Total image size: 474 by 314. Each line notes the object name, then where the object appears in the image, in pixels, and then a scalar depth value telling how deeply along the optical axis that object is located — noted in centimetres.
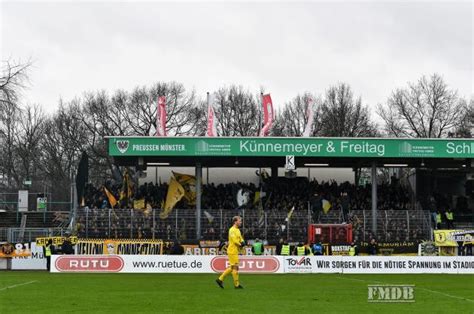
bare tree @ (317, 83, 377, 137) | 7856
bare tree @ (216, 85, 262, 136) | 8050
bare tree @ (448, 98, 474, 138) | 7525
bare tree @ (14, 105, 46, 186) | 8306
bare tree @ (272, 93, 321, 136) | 8212
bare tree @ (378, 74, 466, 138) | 7819
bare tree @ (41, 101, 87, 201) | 8112
